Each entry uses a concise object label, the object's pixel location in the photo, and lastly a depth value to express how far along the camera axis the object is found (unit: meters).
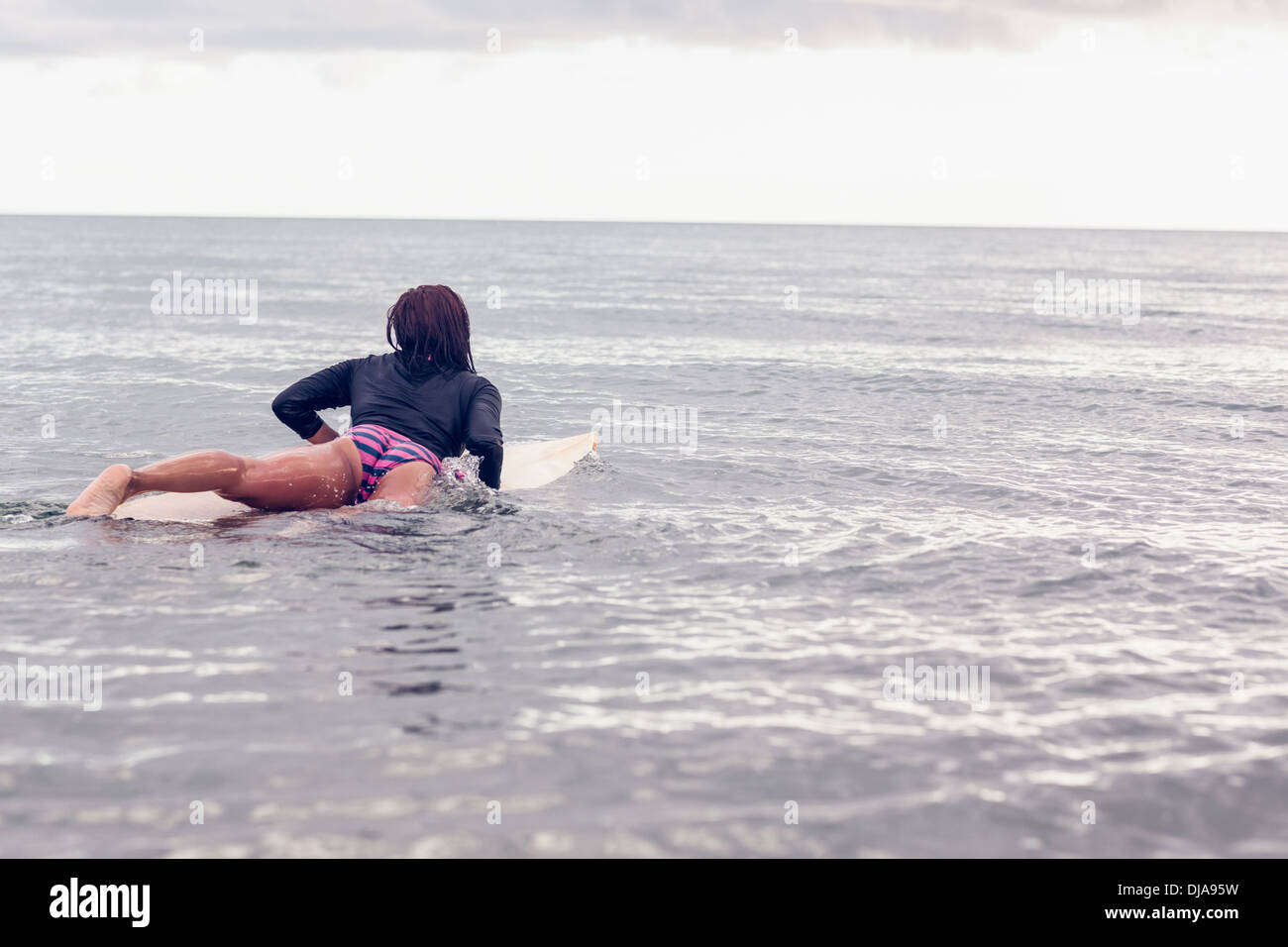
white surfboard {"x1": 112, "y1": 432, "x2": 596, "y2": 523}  9.26
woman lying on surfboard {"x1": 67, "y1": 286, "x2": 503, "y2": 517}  8.98
